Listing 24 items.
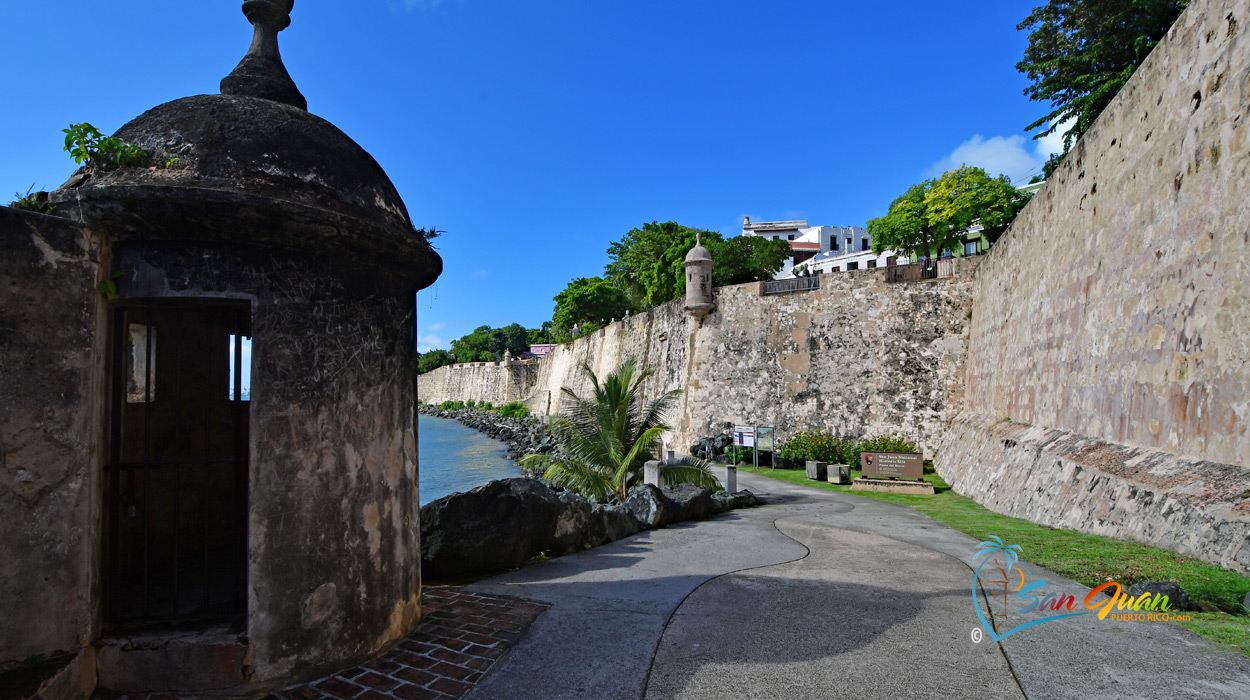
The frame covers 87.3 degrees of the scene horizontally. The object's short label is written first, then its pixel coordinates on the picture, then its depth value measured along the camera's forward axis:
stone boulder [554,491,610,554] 7.14
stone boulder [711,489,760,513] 11.23
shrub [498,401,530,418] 56.88
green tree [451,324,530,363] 103.25
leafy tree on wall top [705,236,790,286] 41.41
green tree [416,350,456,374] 105.31
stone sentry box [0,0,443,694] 3.21
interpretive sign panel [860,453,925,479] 15.52
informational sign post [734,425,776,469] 19.73
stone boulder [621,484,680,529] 9.25
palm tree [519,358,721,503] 12.55
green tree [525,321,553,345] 103.25
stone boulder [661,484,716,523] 10.00
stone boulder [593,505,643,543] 7.96
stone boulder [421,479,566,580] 5.95
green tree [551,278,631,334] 54.59
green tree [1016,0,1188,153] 20.31
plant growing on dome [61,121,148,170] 3.62
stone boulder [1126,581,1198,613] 4.79
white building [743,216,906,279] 58.28
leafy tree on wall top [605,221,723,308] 42.38
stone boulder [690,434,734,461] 22.61
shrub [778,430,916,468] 19.41
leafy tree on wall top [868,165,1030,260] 33.62
